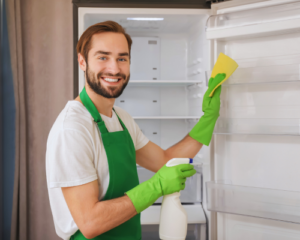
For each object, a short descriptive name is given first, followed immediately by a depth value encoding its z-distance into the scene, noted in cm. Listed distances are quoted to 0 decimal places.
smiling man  96
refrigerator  125
